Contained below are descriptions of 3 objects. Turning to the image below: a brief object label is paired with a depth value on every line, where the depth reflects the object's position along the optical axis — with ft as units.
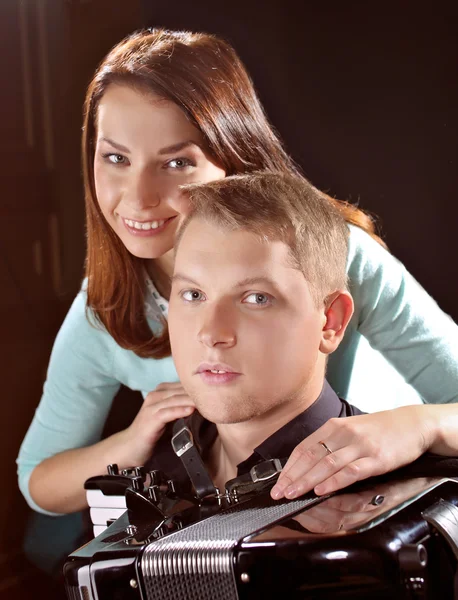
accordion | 2.42
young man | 3.13
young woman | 3.74
